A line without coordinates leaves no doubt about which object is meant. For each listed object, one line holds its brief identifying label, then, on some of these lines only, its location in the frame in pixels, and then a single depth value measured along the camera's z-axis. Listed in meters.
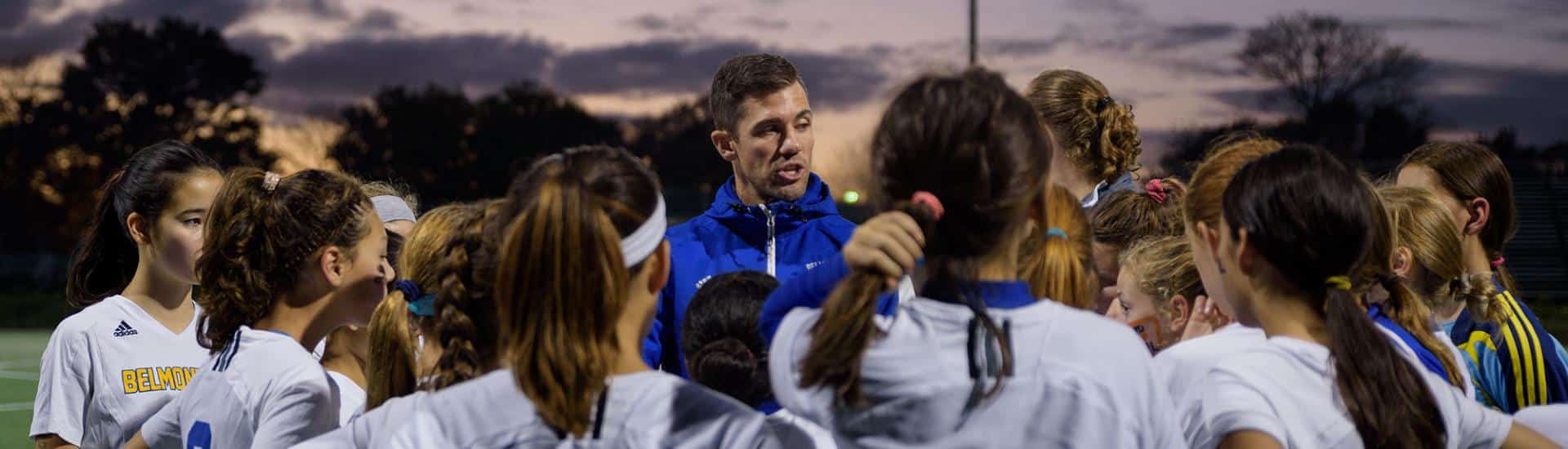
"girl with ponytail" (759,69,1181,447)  2.25
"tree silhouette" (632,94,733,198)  58.81
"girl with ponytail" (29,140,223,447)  4.29
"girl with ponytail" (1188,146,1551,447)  2.59
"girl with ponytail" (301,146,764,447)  2.29
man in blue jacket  4.17
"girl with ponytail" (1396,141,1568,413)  4.14
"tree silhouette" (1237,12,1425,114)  42.16
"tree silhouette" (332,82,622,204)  55.78
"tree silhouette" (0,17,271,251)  48.28
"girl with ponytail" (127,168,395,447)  3.05
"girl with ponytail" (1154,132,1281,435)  2.72
